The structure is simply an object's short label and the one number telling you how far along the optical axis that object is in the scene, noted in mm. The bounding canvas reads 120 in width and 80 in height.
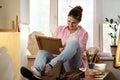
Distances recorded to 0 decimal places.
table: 2371
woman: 2404
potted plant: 3543
